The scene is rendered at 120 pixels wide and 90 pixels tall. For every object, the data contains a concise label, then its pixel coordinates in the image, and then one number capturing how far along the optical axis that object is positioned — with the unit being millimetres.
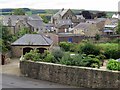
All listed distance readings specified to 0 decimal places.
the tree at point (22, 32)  43834
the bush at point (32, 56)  24422
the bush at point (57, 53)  24783
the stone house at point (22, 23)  52562
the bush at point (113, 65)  19909
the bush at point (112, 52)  33906
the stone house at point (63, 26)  64688
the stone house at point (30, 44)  32938
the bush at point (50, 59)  23694
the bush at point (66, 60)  22158
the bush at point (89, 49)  33531
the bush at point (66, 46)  38125
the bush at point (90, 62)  21906
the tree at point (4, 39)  32275
